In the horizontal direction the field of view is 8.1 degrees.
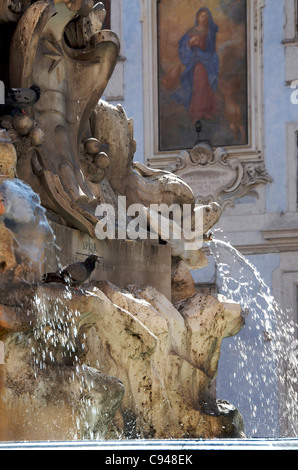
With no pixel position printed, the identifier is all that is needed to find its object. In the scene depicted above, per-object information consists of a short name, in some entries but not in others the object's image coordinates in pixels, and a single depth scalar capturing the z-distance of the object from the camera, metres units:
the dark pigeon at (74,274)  8.78
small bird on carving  10.21
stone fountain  8.19
